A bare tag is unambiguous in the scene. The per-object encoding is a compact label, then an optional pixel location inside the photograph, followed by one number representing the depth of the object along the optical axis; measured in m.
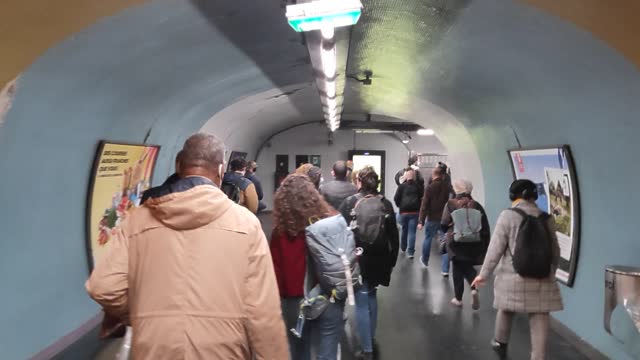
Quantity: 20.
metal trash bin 3.49
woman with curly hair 2.98
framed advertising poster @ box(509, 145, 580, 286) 5.00
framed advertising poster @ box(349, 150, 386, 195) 18.25
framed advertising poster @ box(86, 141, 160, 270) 4.86
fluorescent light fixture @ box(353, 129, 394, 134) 16.94
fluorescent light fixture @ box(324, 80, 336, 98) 6.53
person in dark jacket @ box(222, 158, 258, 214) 4.57
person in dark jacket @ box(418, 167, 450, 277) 7.90
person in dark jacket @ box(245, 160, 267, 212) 6.47
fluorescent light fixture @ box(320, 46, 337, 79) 4.54
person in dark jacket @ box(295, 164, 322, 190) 3.92
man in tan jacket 1.90
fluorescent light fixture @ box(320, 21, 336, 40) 3.68
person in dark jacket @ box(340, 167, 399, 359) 4.18
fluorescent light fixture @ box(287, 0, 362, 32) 2.85
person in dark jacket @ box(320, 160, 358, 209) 4.53
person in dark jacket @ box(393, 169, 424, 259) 8.74
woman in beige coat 3.94
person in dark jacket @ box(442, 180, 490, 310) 5.48
